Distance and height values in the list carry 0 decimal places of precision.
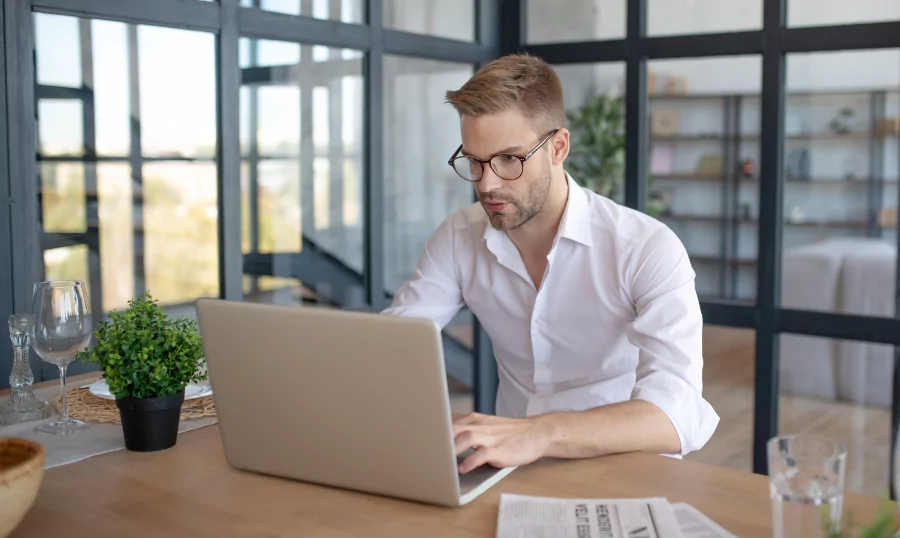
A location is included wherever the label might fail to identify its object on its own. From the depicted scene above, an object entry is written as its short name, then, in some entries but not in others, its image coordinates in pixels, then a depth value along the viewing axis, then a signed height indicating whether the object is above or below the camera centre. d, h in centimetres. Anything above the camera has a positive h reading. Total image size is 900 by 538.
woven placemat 186 -41
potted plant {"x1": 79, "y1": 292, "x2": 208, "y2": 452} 162 -28
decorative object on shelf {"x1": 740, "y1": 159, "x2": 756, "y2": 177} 327 +10
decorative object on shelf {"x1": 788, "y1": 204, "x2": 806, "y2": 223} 320 -5
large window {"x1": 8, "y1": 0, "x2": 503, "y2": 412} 239 +16
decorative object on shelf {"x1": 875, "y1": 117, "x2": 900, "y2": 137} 303 +22
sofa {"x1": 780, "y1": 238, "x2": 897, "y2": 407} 306 -35
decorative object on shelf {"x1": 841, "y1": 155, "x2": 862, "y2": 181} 313 +10
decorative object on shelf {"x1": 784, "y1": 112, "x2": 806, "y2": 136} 317 +24
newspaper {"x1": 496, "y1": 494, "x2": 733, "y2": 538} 127 -43
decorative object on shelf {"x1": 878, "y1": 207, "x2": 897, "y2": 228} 303 -6
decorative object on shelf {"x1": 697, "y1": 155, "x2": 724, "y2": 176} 337 +12
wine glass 177 -23
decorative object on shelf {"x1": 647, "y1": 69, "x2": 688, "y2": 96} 339 +40
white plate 194 -39
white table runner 163 -42
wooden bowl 121 -36
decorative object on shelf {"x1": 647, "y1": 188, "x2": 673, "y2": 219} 350 -1
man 205 -17
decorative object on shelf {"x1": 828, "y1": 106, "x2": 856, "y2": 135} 311 +24
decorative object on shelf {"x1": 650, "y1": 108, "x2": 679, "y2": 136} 344 +27
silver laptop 134 -29
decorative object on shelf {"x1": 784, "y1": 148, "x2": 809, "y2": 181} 317 +11
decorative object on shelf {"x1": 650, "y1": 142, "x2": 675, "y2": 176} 347 +14
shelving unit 308 +8
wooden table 133 -44
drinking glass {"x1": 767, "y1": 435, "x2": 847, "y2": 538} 110 -33
